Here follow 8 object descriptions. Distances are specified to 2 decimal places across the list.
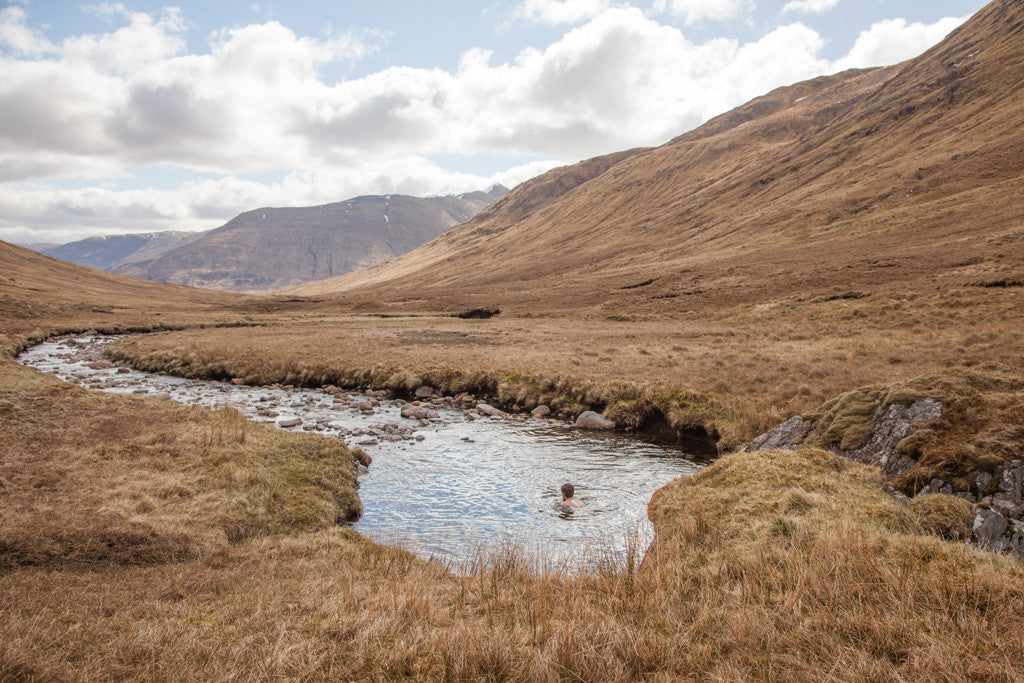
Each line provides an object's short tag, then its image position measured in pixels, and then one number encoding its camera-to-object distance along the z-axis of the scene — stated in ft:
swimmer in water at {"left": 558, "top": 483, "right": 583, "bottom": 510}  46.09
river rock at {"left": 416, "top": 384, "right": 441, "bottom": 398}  95.34
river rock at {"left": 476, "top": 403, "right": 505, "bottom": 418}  82.64
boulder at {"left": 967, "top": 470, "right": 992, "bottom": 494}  28.81
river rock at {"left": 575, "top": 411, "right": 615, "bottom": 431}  73.51
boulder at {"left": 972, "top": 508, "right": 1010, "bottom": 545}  25.57
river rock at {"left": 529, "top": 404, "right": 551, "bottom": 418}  81.29
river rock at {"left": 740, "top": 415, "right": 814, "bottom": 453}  48.08
